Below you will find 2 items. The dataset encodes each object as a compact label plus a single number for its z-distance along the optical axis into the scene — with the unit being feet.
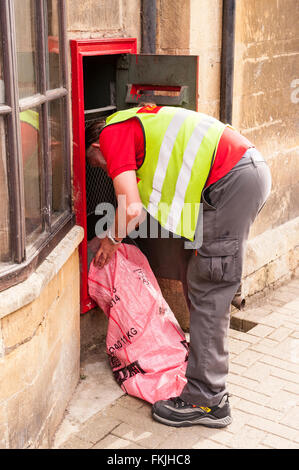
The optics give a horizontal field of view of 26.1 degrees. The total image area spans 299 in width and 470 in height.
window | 8.86
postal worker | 11.10
